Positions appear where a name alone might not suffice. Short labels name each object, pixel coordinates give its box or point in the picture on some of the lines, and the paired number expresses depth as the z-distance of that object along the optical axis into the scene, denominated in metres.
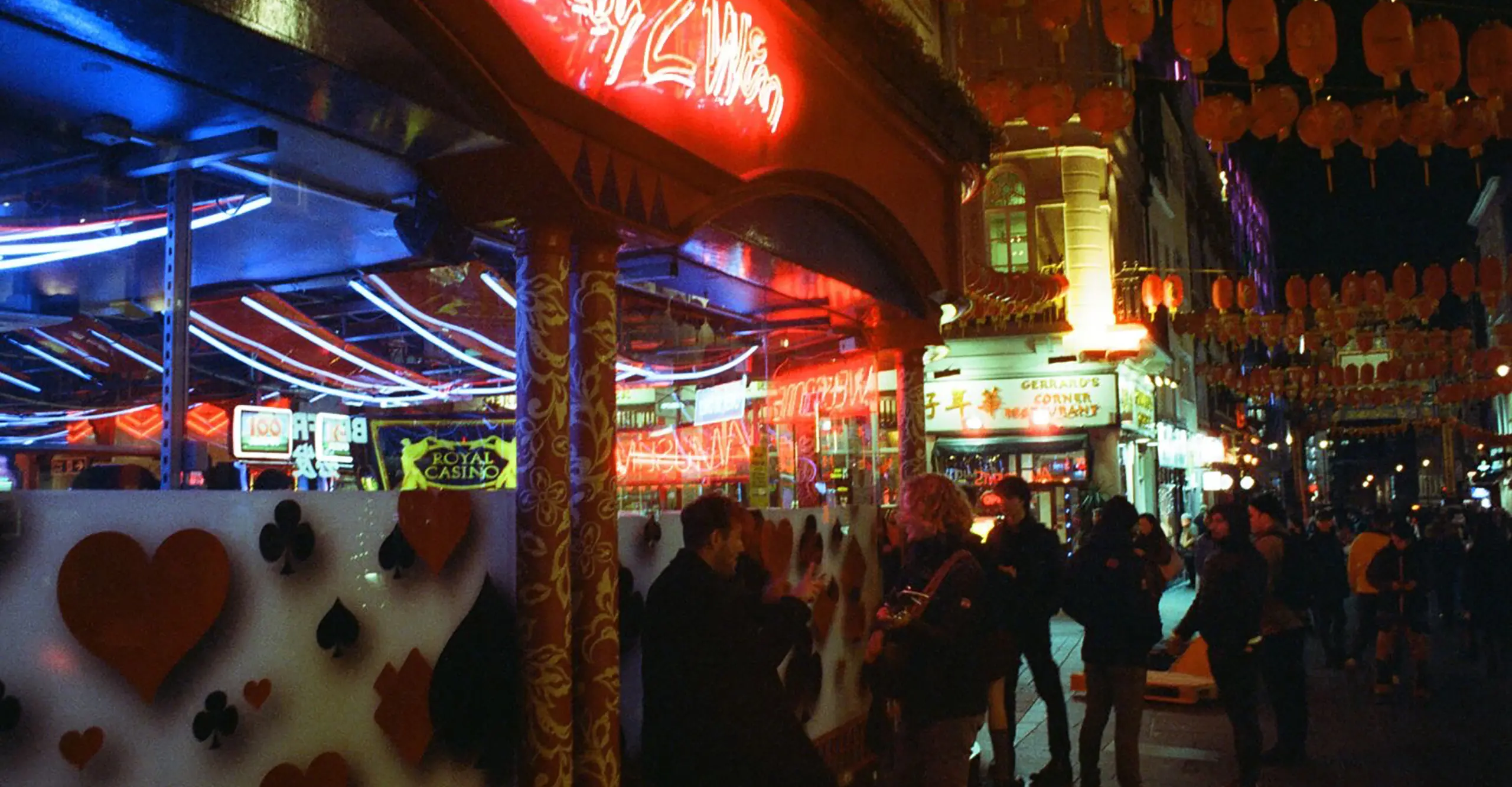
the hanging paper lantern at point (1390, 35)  9.09
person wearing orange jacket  13.23
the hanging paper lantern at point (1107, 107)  10.85
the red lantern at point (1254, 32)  9.02
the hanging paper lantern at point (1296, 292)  19.59
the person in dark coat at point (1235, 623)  8.05
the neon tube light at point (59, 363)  10.27
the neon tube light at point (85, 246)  5.44
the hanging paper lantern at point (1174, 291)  22.11
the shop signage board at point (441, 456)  11.06
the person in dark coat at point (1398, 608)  12.59
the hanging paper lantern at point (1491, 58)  9.09
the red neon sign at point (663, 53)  5.18
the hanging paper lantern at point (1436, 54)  9.26
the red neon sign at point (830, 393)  10.25
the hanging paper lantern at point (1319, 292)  19.81
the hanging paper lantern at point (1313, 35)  9.15
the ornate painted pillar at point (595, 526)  5.23
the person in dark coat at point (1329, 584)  14.24
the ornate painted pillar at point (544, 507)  4.94
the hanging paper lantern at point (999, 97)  10.93
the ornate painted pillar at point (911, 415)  10.30
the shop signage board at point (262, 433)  13.36
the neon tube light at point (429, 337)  7.59
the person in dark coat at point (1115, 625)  7.21
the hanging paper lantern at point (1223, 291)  20.28
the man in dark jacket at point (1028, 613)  7.97
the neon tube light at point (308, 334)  7.99
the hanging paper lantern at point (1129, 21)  8.99
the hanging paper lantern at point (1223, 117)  10.78
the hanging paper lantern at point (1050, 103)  10.62
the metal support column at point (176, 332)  4.63
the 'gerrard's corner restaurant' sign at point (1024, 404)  23.50
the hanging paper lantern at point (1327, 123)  11.13
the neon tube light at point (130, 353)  9.24
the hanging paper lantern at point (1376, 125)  11.05
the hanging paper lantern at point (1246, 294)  20.45
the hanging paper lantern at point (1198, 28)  9.07
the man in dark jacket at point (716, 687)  4.25
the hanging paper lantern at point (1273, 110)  10.59
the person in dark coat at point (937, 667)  5.59
